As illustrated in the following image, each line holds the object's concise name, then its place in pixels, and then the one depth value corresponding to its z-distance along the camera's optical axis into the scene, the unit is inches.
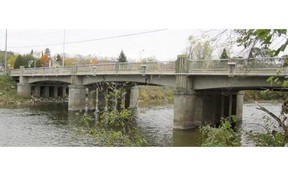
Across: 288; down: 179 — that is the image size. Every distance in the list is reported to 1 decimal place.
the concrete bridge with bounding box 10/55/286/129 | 610.8
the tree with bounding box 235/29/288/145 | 117.2
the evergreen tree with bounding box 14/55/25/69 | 1918.0
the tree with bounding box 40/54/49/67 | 2242.8
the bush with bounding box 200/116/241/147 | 165.9
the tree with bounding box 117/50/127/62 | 1645.9
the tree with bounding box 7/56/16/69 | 2203.3
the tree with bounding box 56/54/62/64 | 2365.4
